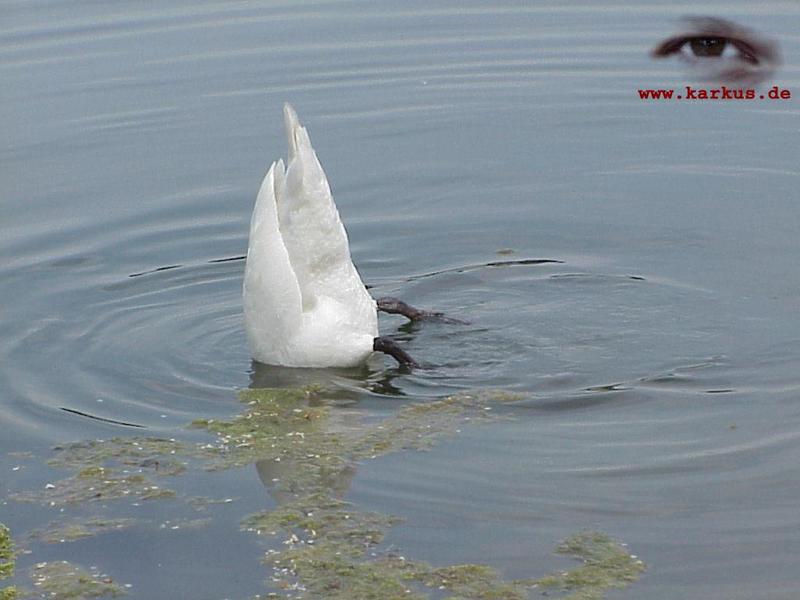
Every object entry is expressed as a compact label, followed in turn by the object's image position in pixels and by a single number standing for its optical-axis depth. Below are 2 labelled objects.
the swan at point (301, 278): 15.67
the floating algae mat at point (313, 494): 11.56
